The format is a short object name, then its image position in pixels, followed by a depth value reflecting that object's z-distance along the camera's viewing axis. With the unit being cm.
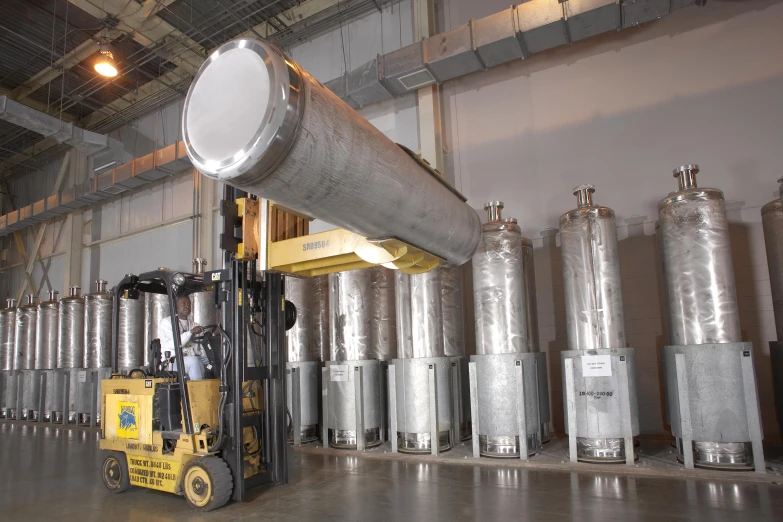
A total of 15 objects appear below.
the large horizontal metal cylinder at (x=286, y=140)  265
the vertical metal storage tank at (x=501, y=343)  658
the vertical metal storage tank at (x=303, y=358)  823
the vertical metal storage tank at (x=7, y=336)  1539
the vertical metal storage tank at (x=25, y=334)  1459
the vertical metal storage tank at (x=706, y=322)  558
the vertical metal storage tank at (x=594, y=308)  611
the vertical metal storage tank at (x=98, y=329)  1234
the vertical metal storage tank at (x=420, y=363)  710
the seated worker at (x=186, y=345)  583
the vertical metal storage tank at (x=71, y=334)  1319
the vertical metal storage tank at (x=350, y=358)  758
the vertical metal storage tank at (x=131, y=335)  1178
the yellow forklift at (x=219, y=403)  511
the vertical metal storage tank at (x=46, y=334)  1384
